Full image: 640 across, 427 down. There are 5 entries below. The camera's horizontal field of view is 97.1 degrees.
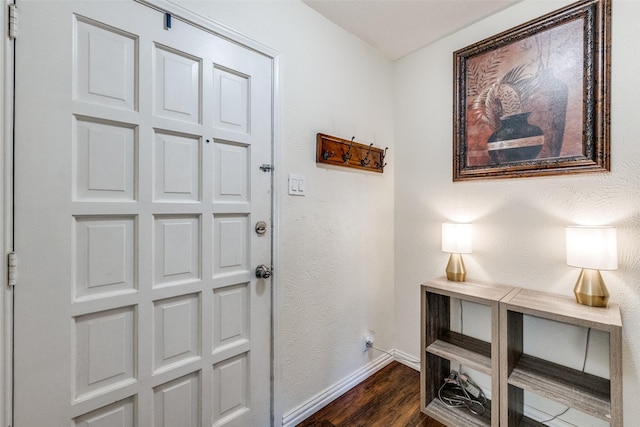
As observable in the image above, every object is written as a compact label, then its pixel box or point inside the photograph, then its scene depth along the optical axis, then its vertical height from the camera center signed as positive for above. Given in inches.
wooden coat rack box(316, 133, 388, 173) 67.7 +15.7
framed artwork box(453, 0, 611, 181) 55.5 +25.8
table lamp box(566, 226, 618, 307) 49.1 -7.7
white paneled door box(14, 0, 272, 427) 36.5 -1.2
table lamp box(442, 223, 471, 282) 68.7 -7.9
